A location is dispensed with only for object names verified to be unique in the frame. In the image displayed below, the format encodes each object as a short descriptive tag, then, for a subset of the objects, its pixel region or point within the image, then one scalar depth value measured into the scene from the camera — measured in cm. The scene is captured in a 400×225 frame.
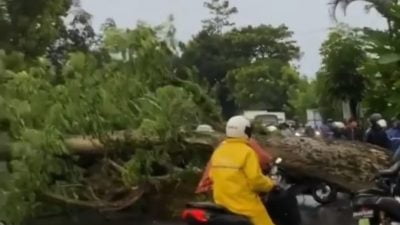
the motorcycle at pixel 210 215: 791
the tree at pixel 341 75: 3503
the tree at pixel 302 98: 6762
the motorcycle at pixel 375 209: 820
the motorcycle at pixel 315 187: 1470
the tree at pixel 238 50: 7650
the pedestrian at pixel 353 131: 2620
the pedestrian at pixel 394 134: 1656
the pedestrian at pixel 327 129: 2896
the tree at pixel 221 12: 8506
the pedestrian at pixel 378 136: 1706
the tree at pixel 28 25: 3238
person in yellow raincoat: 773
